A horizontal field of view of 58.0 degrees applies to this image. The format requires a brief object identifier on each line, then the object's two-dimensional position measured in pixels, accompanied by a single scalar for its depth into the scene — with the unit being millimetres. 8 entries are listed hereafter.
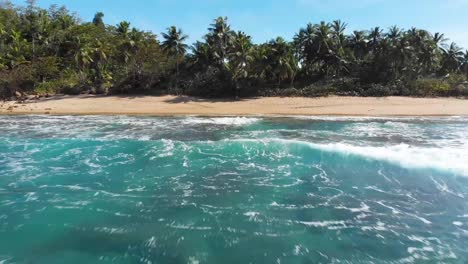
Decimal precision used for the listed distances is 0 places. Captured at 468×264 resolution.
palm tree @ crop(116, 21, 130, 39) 57706
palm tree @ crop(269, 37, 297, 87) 49781
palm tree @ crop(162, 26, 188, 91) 53219
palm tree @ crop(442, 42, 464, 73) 57281
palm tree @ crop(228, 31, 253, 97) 49125
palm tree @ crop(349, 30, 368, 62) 56469
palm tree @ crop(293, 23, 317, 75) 54094
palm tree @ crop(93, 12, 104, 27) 83794
